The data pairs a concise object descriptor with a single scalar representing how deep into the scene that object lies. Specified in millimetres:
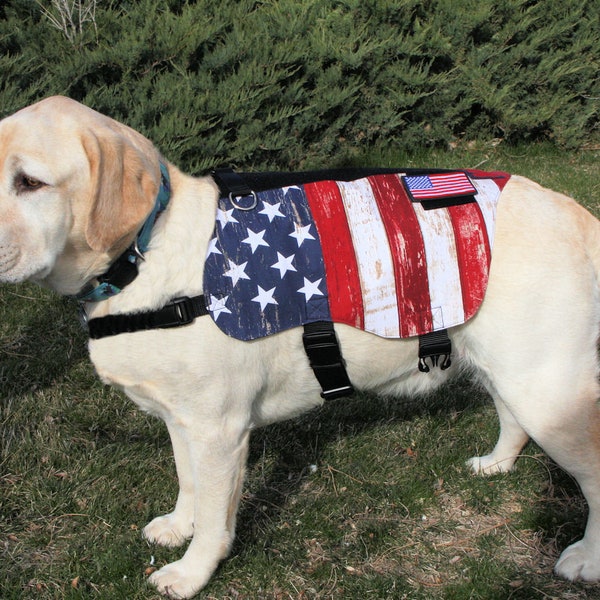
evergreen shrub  6125
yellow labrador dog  2270
